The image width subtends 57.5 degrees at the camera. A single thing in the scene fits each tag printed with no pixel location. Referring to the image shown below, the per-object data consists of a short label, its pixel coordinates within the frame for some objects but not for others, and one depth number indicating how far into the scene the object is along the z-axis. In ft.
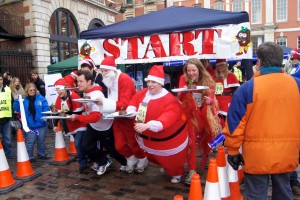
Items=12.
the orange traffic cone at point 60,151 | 17.39
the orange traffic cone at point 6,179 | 13.61
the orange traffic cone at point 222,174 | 10.31
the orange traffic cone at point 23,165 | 14.93
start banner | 15.19
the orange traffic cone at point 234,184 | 10.78
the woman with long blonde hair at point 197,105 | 13.16
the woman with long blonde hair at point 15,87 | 24.71
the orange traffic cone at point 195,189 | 8.59
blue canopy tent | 15.48
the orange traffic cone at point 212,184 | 8.94
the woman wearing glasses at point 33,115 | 17.61
